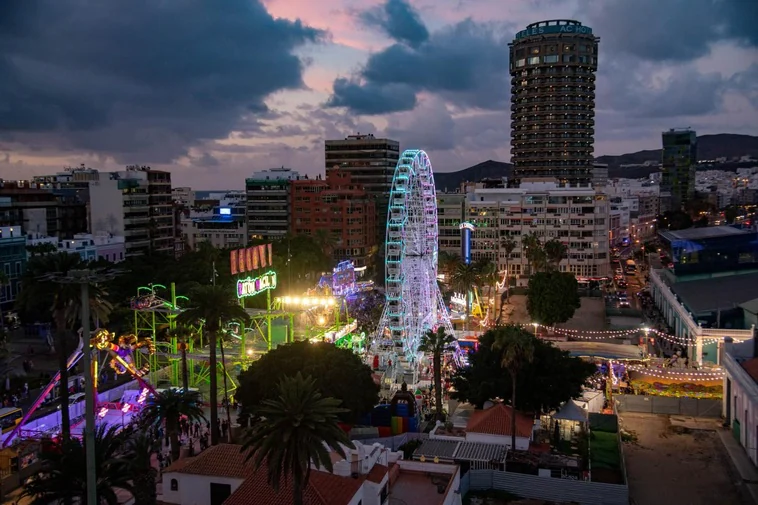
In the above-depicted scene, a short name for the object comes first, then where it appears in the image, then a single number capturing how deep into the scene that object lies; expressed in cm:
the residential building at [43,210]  10530
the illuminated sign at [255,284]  5712
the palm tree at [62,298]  3697
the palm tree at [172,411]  3528
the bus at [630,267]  13150
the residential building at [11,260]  8228
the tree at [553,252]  10144
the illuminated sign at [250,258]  6150
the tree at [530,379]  4234
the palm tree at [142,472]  2657
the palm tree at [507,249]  10914
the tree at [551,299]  7512
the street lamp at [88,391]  2011
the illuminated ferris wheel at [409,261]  6028
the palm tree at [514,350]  3794
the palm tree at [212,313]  3962
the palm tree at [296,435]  2369
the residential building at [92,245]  9444
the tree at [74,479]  2452
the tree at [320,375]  4134
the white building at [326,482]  2703
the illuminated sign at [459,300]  8442
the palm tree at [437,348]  4599
